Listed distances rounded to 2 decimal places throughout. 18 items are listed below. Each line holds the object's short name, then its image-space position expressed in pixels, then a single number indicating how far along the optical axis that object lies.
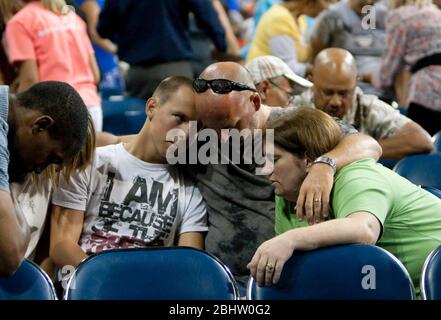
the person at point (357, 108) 9.03
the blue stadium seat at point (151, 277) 5.66
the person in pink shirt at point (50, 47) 9.75
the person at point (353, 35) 11.79
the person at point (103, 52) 14.64
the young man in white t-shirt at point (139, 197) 7.00
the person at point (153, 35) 11.62
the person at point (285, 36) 11.77
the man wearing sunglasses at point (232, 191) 7.15
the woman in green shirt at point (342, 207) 5.54
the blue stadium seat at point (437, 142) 9.47
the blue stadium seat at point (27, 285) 5.60
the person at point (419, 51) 10.63
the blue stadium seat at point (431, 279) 5.77
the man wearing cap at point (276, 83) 9.31
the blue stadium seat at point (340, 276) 5.57
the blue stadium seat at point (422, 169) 8.16
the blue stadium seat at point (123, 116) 10.69
